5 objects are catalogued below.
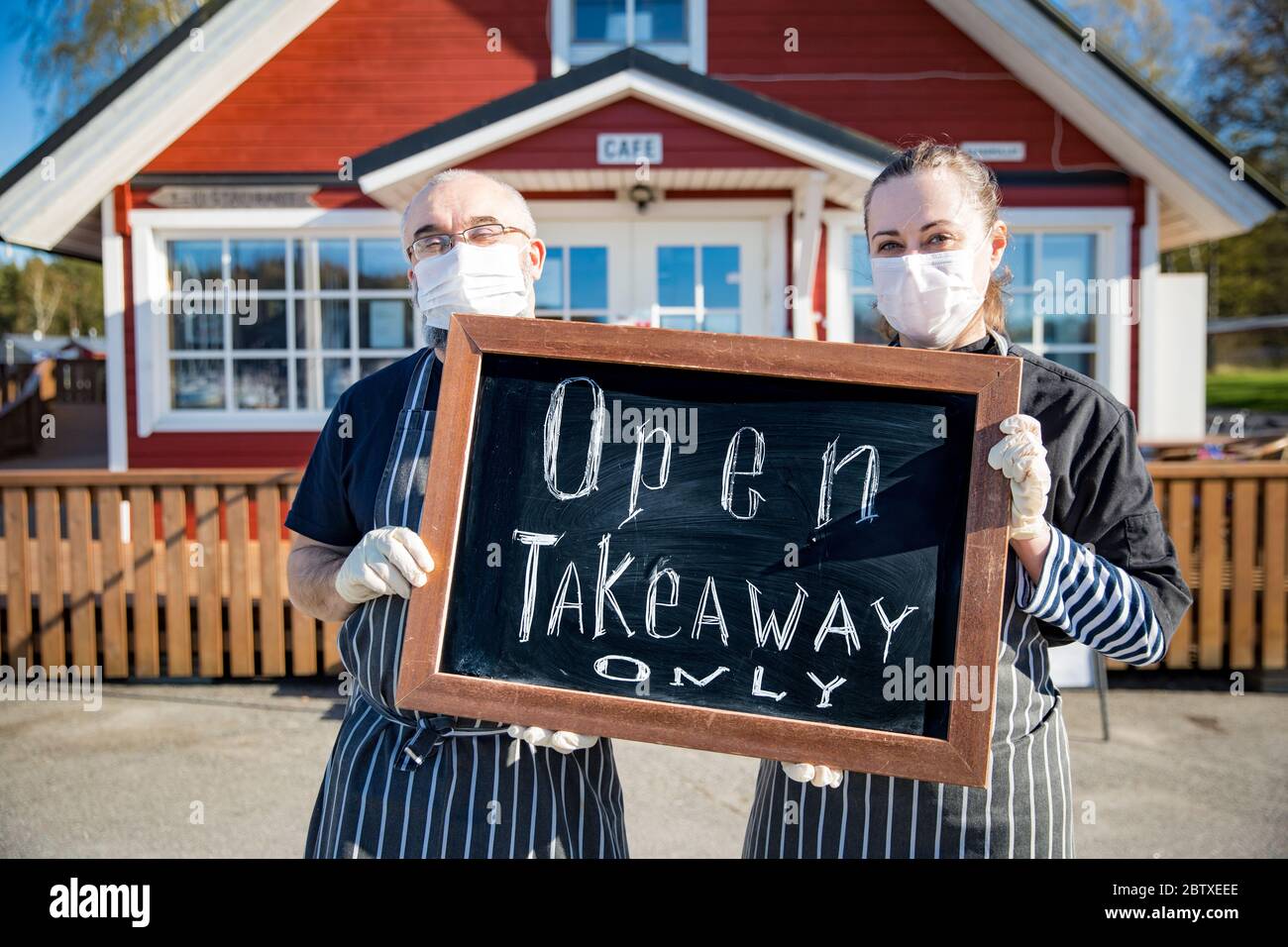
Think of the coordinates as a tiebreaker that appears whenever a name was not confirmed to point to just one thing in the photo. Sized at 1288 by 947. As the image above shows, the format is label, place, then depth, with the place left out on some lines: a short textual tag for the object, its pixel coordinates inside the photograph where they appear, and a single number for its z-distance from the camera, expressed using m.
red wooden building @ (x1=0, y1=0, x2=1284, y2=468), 8.05
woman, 1.57
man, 1.73
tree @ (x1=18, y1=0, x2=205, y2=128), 21.27
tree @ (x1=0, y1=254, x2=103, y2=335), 49.19
